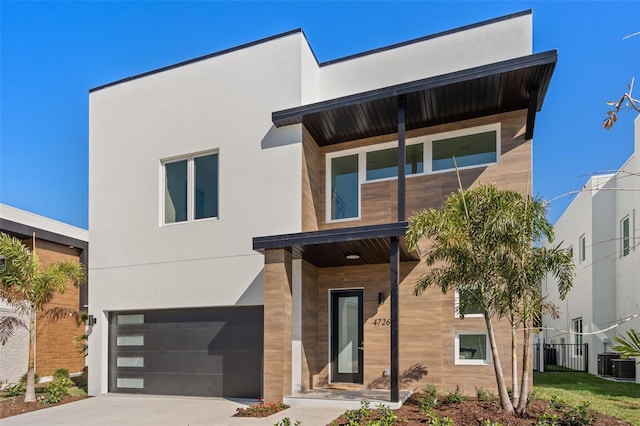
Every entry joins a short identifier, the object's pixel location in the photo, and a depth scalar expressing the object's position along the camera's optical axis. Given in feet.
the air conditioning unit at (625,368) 44.16
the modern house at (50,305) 49.34
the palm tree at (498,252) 24.25
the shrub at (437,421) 21.21
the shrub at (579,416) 22.93
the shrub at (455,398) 28.53
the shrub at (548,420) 22.10
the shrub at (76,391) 38.93
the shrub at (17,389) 38.60
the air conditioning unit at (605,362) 46.62
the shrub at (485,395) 28.84
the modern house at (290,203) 31.65
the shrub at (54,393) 35.24
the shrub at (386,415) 22.69
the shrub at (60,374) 41.52
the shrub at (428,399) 26.50
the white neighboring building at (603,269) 45.24
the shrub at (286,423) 22.30
